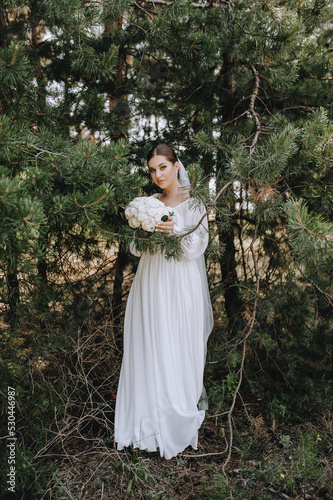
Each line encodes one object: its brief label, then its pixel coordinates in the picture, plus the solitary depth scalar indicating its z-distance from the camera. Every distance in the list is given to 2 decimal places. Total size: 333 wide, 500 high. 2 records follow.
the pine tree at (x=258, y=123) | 2.37
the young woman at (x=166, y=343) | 2.40
